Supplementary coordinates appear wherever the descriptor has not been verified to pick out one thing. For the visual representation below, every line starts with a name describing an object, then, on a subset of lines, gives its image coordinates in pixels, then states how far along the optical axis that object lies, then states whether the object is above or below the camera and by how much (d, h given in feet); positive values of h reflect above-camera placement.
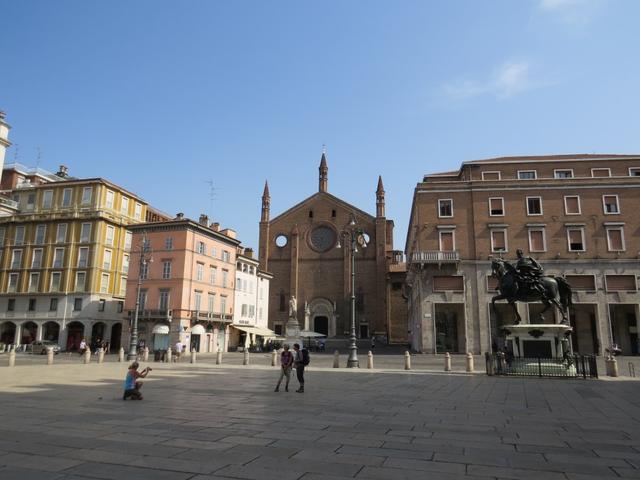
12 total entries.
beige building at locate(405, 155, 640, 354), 121.08 +24.27
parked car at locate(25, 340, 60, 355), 129.49 -2.88
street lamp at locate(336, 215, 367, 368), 80.63 +1.88
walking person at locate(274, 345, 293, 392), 46.32 -2.32
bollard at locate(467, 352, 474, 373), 71.31 -3.44
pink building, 135.44 +14.50
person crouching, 37.55 -3.72
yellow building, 150.92 +23.40
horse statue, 64.13 +6.97
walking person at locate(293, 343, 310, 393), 45.60 -2.11
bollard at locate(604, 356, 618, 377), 63.87 -3.44
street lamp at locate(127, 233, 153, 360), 95.55 -0.51
